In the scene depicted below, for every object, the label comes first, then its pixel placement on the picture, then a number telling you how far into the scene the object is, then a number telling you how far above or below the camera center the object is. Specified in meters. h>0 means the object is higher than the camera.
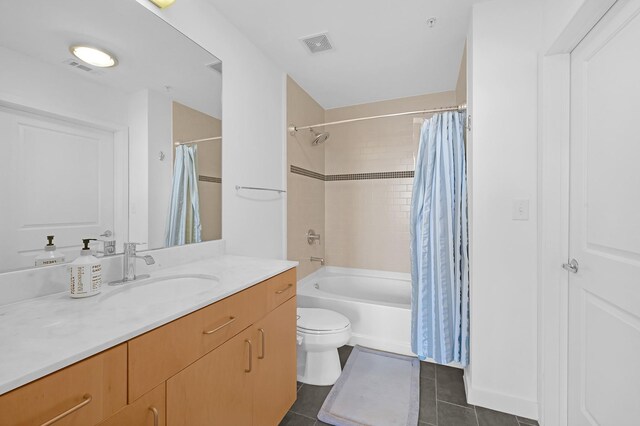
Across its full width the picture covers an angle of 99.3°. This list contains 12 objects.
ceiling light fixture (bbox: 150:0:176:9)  1.31 +1.01
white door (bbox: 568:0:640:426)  0.98 -0.05
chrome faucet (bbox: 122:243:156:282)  1.14 -0.22
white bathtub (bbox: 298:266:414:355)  2.19 -0.86
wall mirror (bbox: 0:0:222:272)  0.91 +0.34
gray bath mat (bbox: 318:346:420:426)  1.51 -1.15
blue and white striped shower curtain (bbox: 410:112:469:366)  1.81 -0.24
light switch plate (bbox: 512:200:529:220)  1.53 +0.01
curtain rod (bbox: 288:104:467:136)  1.88 +0.73
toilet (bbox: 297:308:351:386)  1.79 -0.89
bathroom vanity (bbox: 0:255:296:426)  0.55 -0.37
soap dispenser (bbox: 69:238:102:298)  0.91 -0.22
